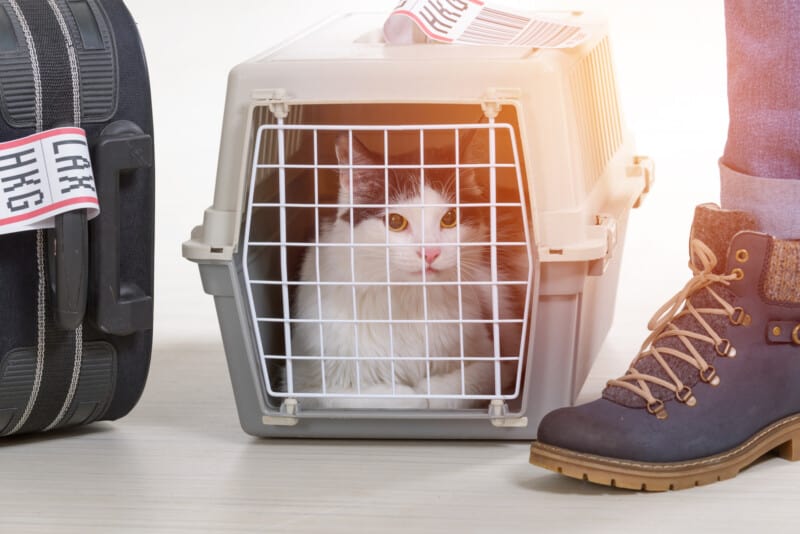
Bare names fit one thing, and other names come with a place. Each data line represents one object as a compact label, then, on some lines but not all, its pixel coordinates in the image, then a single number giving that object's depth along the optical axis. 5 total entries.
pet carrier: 1.64
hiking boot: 1.58
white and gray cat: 1.71
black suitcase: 1.62
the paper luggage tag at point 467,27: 1.72
